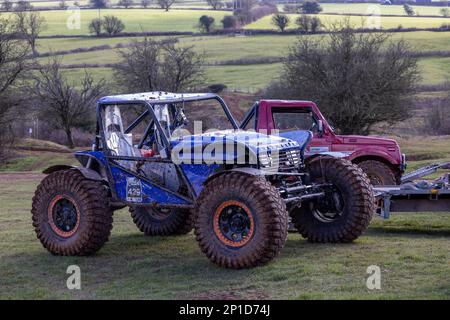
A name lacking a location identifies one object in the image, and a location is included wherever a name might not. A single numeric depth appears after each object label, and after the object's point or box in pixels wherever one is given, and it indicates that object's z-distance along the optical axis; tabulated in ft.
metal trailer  41.29
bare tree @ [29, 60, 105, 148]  172.24
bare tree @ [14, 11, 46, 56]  192.94
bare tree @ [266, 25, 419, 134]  134.92
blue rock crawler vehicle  32.40
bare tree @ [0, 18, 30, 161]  153.79
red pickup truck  48.73
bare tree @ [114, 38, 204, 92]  163.32
